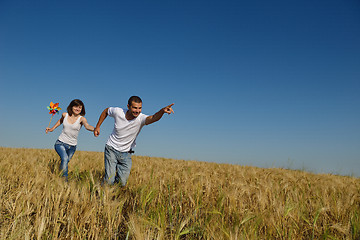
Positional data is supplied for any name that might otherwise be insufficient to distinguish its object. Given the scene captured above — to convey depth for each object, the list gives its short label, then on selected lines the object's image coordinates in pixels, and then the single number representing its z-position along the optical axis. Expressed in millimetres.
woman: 4938
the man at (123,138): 3877
